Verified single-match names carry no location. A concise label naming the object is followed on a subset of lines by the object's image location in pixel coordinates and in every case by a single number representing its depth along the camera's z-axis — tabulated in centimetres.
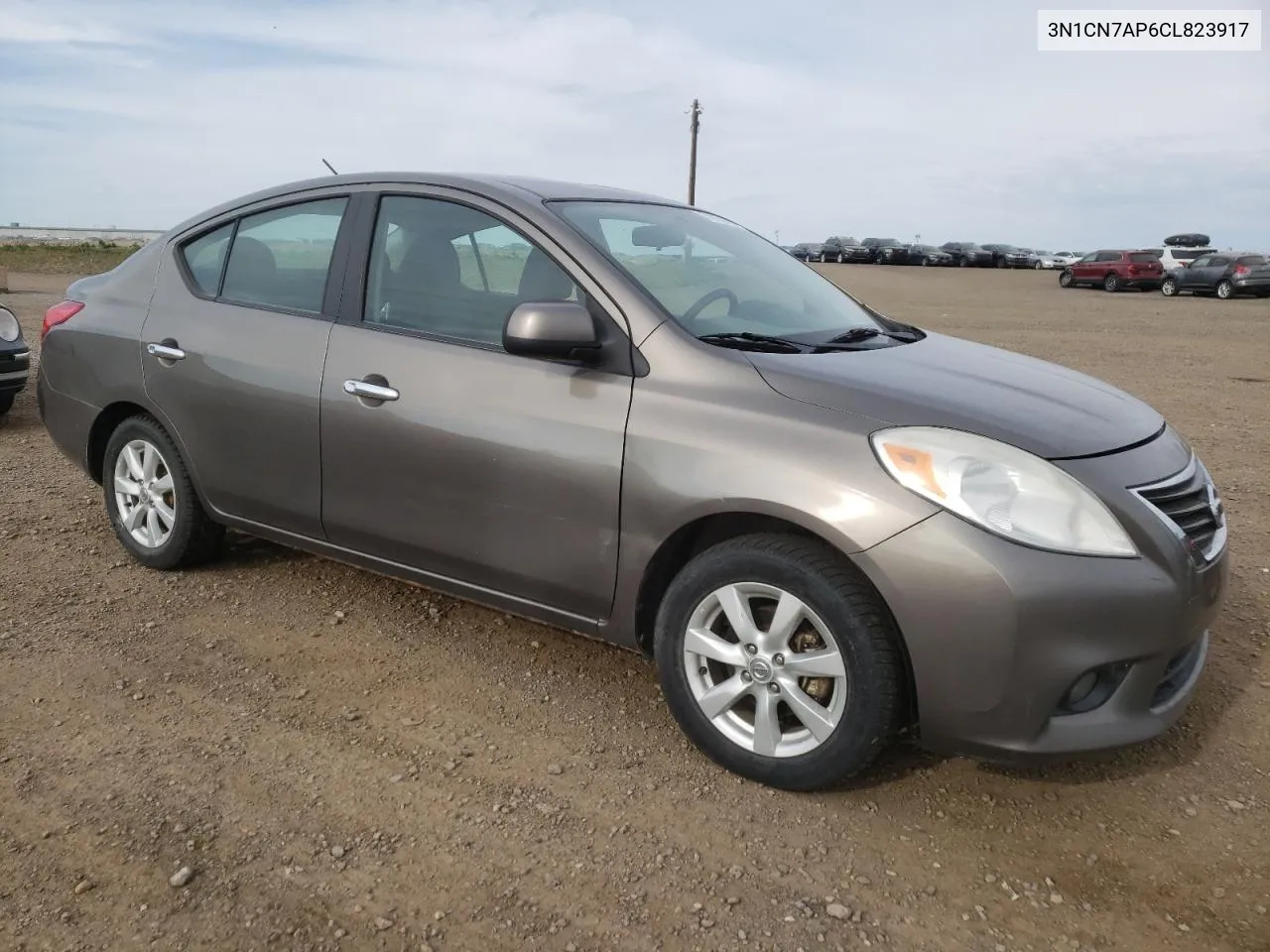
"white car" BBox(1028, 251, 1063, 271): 5354
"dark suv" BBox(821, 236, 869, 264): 5544
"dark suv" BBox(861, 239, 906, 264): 5298
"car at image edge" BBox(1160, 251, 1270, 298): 2727
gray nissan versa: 267
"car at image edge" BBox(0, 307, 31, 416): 743
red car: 3203
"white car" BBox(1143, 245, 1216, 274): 3114
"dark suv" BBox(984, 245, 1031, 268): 5184
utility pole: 4266
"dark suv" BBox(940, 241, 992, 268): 5188
